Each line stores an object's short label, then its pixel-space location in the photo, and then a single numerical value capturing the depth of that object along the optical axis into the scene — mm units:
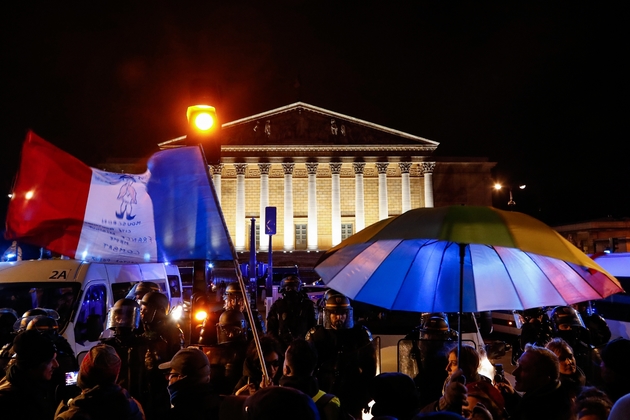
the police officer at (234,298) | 7273
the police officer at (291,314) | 7113
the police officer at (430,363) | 4398
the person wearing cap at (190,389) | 2975
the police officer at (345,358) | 4133
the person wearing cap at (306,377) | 2895
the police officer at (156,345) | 4191
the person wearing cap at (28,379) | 2912
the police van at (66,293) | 6984
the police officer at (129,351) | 4145
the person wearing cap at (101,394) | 2756
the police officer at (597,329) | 6834
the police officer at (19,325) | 4578
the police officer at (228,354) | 4289
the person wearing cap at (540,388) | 2859
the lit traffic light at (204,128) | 4789
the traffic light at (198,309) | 7256
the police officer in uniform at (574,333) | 5539
